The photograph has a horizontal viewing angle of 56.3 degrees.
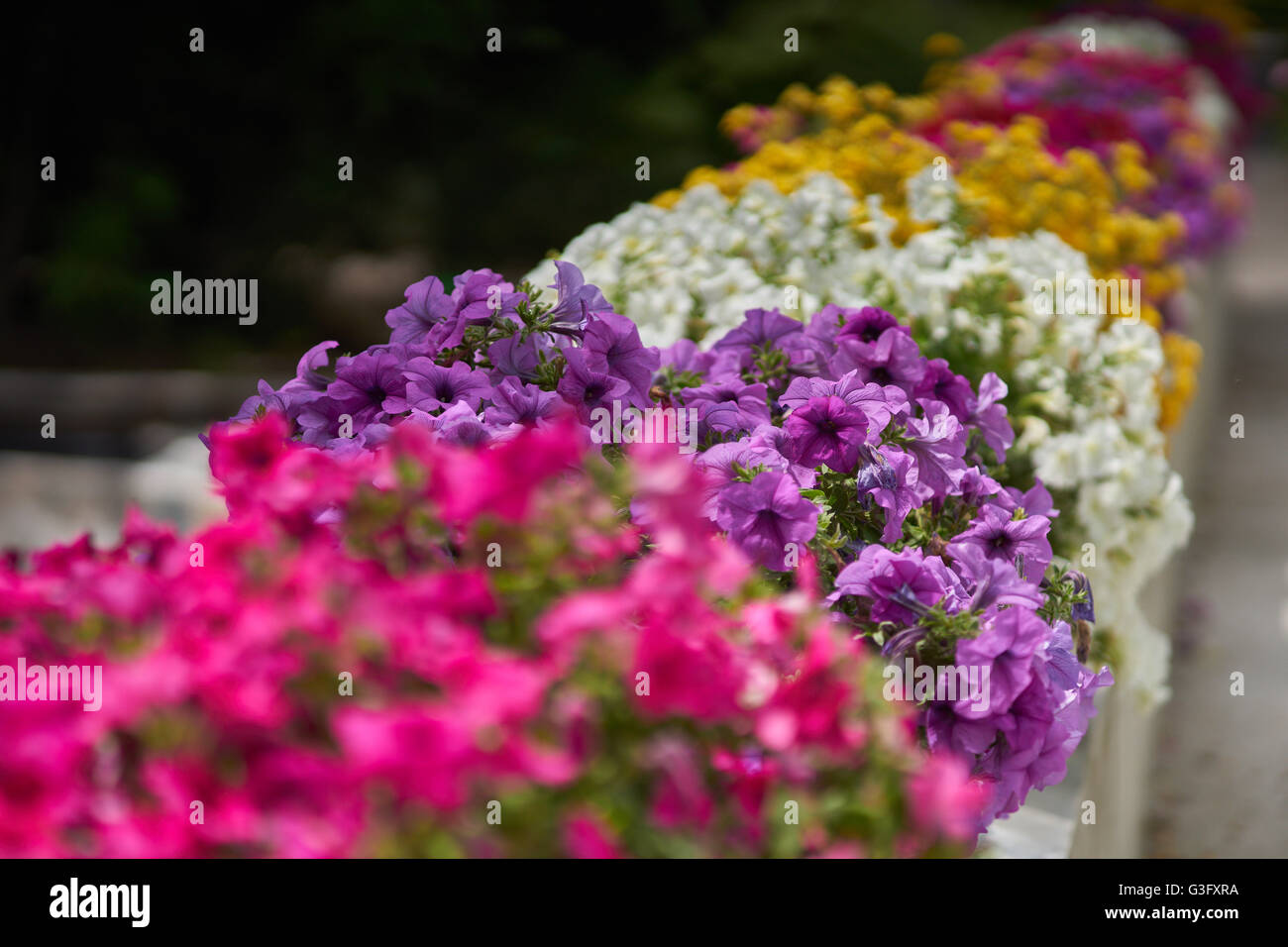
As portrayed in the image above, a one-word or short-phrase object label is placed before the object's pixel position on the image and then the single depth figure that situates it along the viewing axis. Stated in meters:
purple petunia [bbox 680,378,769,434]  1.69
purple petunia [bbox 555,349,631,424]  1.63
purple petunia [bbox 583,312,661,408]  1.66
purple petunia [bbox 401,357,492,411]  1.60
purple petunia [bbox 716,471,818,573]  1.46
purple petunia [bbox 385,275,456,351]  1.79
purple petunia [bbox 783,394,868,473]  1.61
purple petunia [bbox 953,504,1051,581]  1.60
